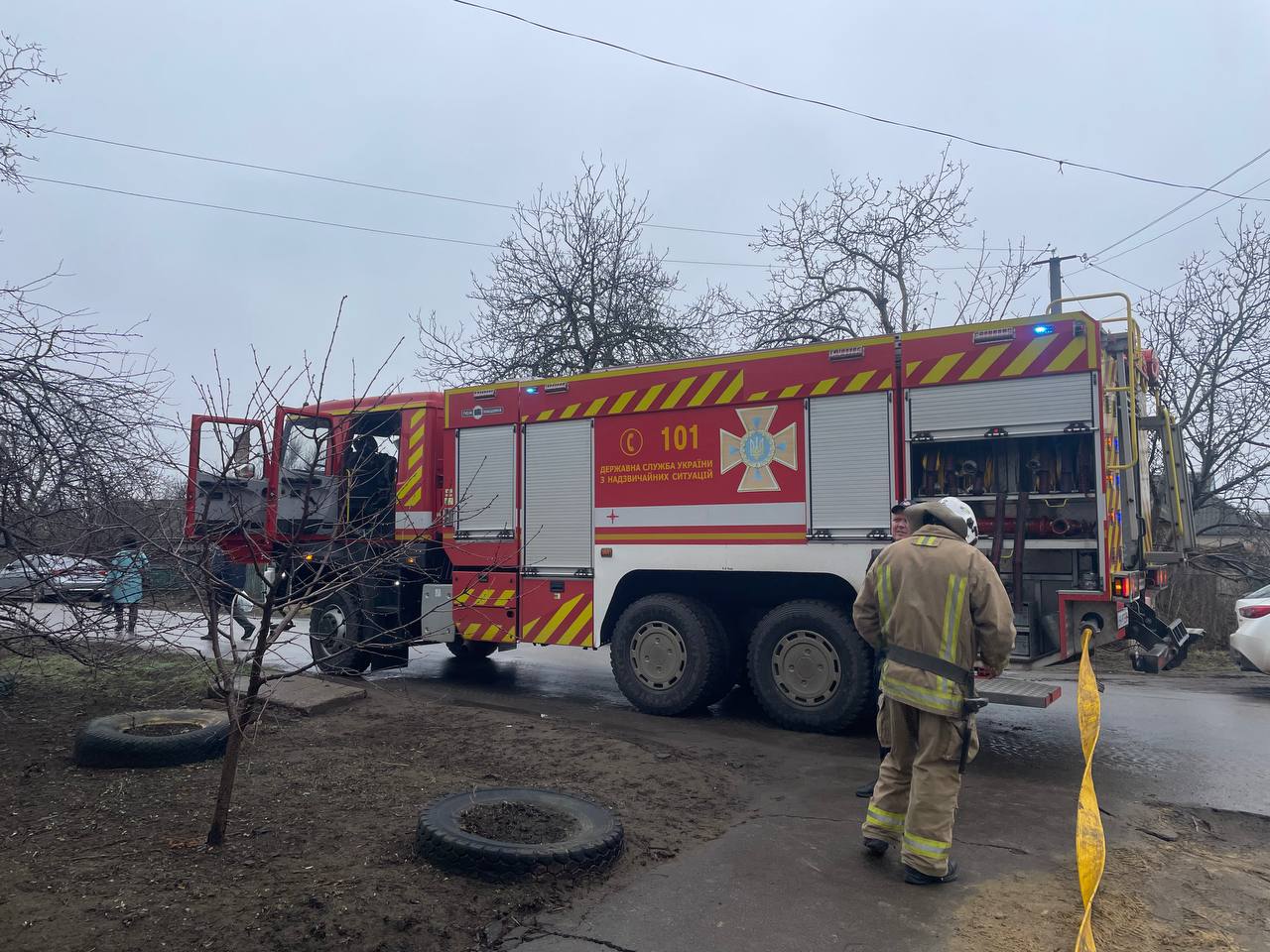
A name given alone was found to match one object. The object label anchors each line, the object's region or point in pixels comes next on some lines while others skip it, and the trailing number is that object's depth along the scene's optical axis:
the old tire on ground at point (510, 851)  3.72
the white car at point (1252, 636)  9.45
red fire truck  6.16
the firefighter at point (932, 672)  4.04
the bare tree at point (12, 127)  6.43
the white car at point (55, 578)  5.20
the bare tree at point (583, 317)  17.44
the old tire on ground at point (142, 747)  4.97
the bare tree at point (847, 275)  15.59
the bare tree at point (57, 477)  5.38
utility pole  15.45
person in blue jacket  5.18
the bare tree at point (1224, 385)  12.77
